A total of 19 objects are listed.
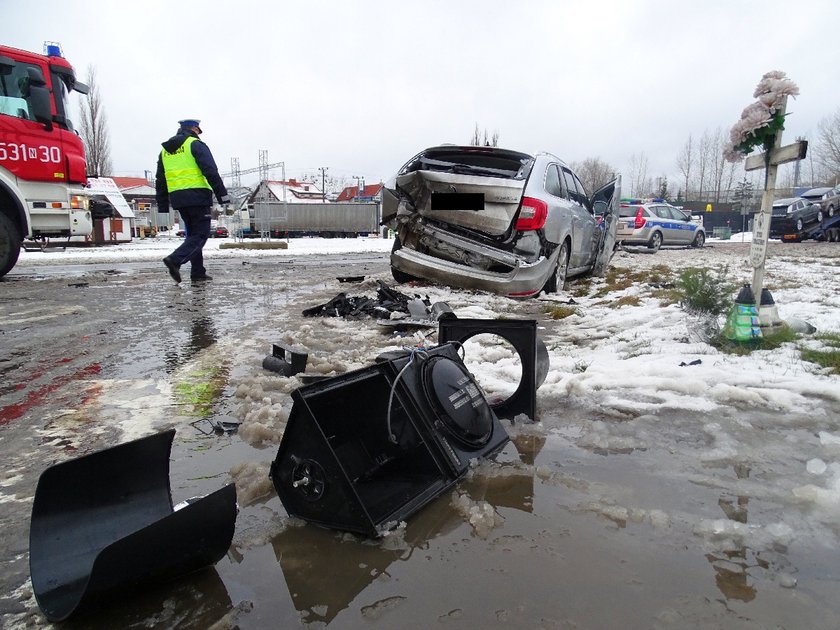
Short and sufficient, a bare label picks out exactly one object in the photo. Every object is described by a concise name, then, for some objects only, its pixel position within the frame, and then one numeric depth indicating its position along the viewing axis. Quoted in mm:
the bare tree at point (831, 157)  45625
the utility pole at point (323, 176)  87469
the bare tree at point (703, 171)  73375
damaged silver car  6176
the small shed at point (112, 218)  24734
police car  18469
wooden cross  4082
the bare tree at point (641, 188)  85500
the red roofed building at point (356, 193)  75338
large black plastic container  1855
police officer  8133
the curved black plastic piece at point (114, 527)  1442
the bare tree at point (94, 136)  36531
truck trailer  38594
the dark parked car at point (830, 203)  19812
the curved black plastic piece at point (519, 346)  2793
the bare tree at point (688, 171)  74750
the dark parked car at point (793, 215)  20938
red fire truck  8125
